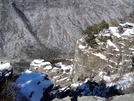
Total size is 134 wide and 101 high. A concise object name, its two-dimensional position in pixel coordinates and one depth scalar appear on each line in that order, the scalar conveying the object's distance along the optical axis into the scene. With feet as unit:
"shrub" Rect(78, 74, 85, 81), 119.08
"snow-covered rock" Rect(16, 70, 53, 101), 58.17
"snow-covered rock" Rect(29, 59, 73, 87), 156.22
